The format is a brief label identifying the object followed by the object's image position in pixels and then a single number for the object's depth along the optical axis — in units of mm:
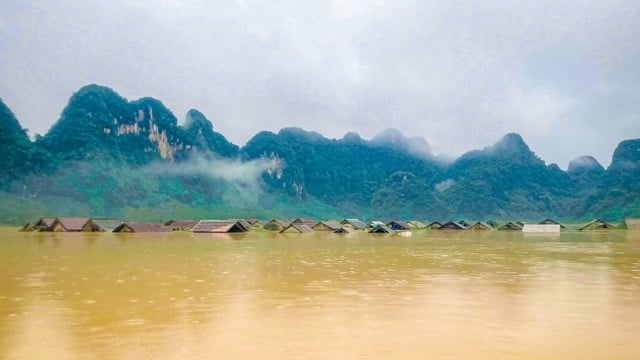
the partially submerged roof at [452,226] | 61000
